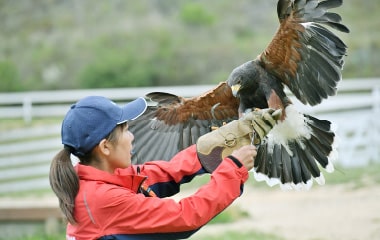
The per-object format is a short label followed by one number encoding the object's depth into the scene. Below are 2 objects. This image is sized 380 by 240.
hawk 10.34
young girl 6.36
